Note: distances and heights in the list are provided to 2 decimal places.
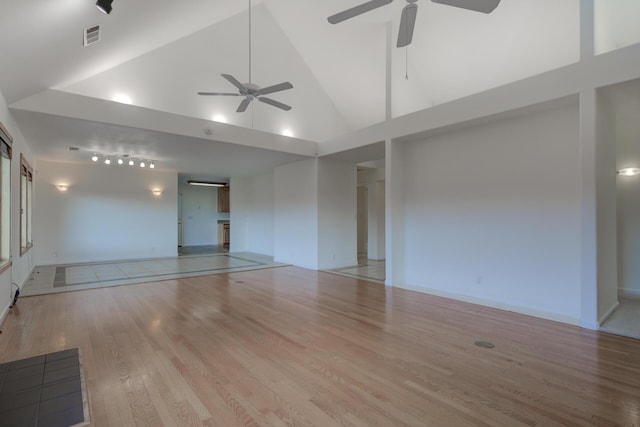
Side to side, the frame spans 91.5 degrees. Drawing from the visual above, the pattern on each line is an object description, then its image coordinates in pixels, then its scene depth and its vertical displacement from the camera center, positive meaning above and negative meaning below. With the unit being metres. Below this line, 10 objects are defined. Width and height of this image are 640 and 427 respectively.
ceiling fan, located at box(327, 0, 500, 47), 2.75 +1.98
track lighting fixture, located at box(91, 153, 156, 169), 7.23 +1.41
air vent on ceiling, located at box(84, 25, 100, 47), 3.02 +1.83
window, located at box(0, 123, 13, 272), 3.92 +0.21
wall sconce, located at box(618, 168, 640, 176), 4.78 +0.67
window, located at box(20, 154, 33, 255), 5.57 +0.28
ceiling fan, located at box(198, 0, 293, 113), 4.62 +1.93
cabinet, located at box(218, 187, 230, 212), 13.26 +0.70
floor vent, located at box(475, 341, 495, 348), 2.96 -1.25
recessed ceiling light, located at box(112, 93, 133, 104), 5.66 +2.16
